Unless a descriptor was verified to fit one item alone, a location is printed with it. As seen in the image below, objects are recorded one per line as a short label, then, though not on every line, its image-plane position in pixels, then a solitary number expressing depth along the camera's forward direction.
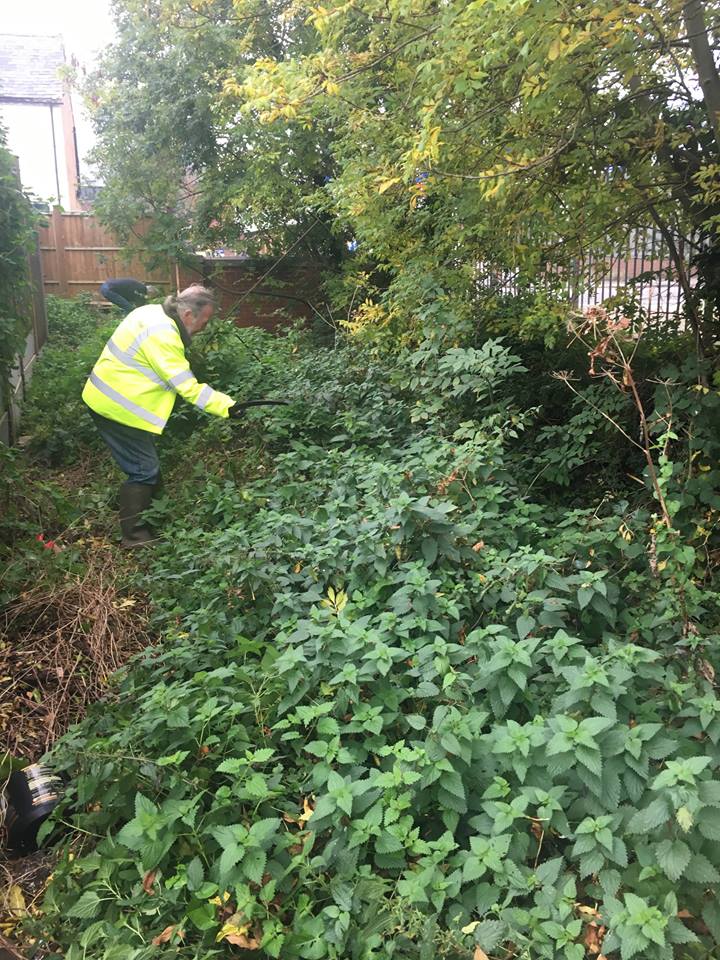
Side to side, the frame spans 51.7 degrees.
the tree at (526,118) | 3.32
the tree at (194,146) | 9.40
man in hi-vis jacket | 4.67
